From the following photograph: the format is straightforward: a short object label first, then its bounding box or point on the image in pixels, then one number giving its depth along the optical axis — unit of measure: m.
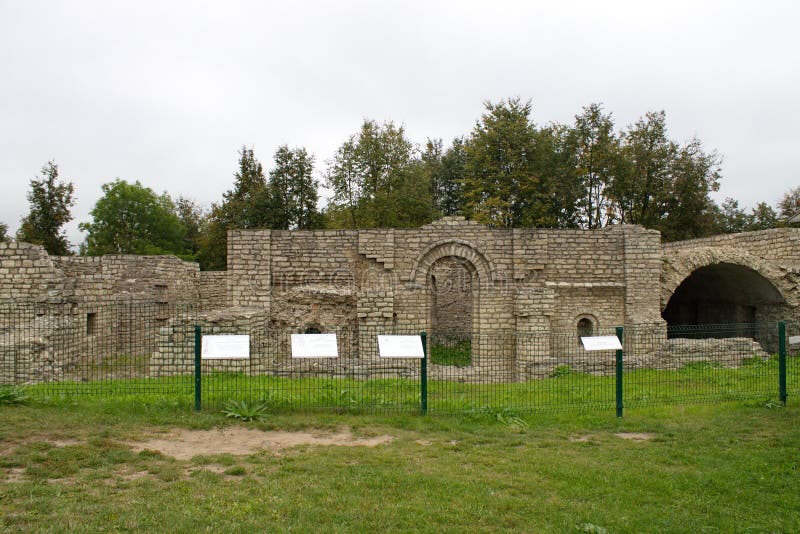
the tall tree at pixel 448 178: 39.97
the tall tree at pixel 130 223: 44.25
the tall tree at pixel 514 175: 29.97
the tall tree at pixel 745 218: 36.56
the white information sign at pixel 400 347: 8.73
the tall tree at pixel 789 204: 36.82
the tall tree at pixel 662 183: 30.95
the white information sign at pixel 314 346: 8.67
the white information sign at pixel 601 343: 8.94
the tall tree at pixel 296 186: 33.03
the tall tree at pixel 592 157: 31.48
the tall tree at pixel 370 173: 32.56
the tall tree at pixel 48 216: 32.66
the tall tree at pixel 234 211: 34.16
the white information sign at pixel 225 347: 8.52
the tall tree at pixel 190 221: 50.28
